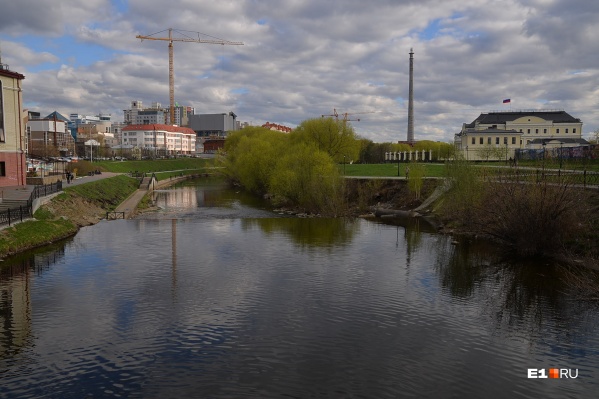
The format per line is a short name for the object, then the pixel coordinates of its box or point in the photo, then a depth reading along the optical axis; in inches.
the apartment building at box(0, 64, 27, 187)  1809.5
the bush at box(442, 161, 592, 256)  1167.0
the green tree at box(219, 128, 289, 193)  2824.8
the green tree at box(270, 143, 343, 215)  2119.8
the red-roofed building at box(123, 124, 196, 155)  7656.5
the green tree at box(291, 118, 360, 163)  3009.4
